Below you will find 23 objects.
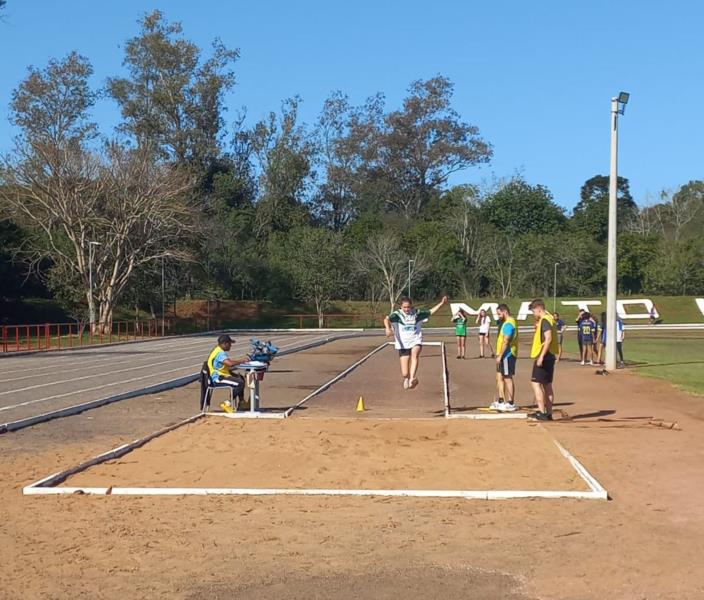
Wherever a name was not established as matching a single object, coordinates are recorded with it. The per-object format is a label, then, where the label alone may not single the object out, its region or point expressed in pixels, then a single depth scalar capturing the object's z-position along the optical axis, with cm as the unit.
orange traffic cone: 1559
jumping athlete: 1513
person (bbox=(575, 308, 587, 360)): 2842
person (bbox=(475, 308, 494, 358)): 3309
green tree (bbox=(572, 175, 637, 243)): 10062
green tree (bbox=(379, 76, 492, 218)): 10138
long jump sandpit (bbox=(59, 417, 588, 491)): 912
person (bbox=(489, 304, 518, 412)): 1533
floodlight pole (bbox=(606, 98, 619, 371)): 2555
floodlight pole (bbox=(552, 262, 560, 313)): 7712
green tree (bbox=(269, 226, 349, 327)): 7875
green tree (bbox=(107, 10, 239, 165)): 8181
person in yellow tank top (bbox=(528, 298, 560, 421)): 1398
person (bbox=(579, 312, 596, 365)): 2806
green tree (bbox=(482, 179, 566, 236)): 9906
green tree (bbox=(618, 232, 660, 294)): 8912
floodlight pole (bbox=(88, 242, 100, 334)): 5453
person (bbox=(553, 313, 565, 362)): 3165
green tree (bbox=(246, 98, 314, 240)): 9394
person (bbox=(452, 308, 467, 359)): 3278
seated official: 1523
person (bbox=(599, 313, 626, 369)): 2712
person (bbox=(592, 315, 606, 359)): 2898
